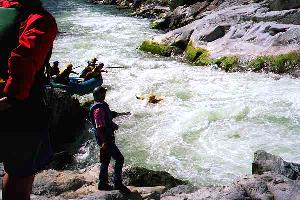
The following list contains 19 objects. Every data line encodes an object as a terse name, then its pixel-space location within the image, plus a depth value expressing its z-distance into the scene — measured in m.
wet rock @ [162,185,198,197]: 5.31
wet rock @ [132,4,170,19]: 37.39
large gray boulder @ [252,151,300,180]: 5.73
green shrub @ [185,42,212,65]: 18.90
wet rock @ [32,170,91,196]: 5.46
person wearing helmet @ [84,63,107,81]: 14.53
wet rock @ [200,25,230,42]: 20.68
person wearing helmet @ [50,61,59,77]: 14.03
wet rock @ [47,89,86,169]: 10.36
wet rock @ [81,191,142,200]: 4.83
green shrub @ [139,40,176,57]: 21.29
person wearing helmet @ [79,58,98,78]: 14.98
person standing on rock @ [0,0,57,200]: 2.11
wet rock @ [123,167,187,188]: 6.25
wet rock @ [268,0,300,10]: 21.97
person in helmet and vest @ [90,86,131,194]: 5.31
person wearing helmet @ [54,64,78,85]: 13.77
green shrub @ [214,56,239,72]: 17.67
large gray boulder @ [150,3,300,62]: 18.02
